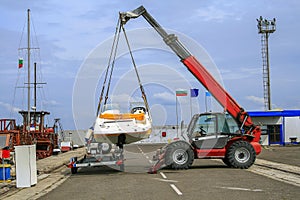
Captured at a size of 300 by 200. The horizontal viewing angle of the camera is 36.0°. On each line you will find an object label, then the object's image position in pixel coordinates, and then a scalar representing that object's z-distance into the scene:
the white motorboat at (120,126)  20.36
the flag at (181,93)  37.09
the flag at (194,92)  37.56
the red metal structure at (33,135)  36.82
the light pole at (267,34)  62.16
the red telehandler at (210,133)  21.39
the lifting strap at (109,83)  20.50
